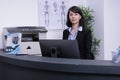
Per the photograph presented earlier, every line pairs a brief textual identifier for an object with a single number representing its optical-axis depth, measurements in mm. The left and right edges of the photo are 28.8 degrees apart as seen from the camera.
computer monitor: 2016
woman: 2690
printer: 3270
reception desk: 1632
